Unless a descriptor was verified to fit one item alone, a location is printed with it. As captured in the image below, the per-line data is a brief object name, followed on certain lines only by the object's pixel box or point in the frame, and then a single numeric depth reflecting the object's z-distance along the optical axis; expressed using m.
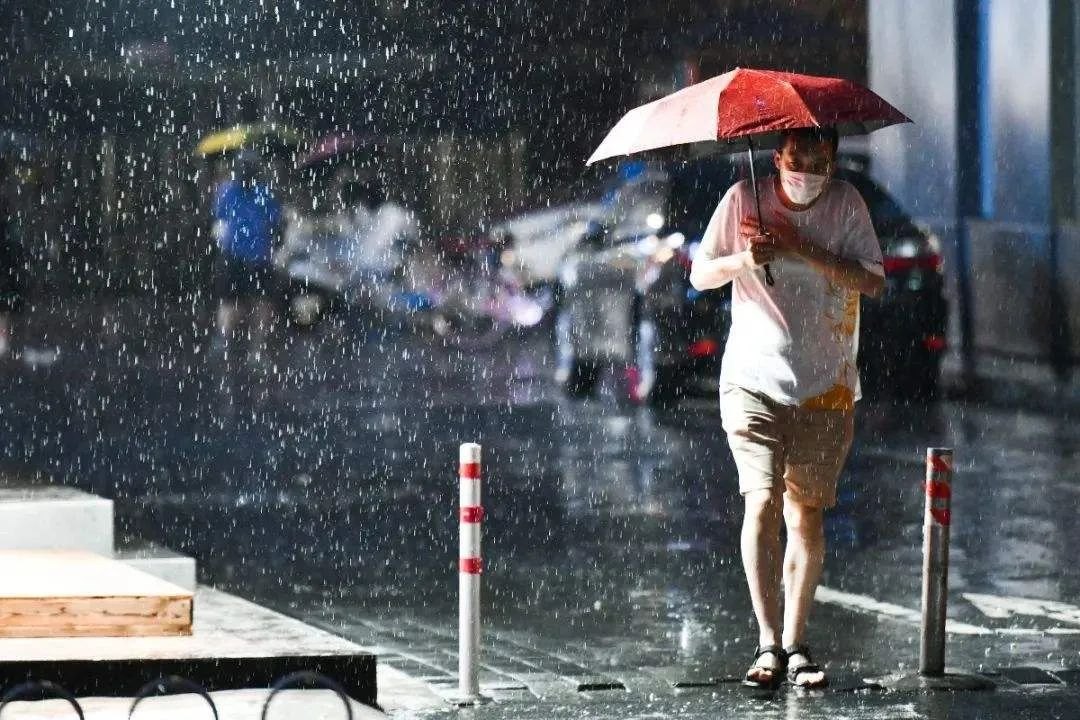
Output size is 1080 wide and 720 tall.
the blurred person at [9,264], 65.46
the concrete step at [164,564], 18.58
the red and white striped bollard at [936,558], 16.19
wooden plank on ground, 15.25
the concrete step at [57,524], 18.83
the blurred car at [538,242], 57.78
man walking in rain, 15.72
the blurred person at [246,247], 66.06
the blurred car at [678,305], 36.41
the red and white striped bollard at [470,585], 15.23
